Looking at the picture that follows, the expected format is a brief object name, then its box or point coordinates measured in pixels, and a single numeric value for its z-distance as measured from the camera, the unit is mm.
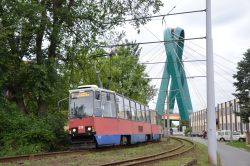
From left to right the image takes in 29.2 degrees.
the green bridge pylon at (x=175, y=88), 70100
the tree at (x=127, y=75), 58469
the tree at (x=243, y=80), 54625
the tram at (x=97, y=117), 24188
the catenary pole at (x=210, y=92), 19625
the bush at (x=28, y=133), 23797
